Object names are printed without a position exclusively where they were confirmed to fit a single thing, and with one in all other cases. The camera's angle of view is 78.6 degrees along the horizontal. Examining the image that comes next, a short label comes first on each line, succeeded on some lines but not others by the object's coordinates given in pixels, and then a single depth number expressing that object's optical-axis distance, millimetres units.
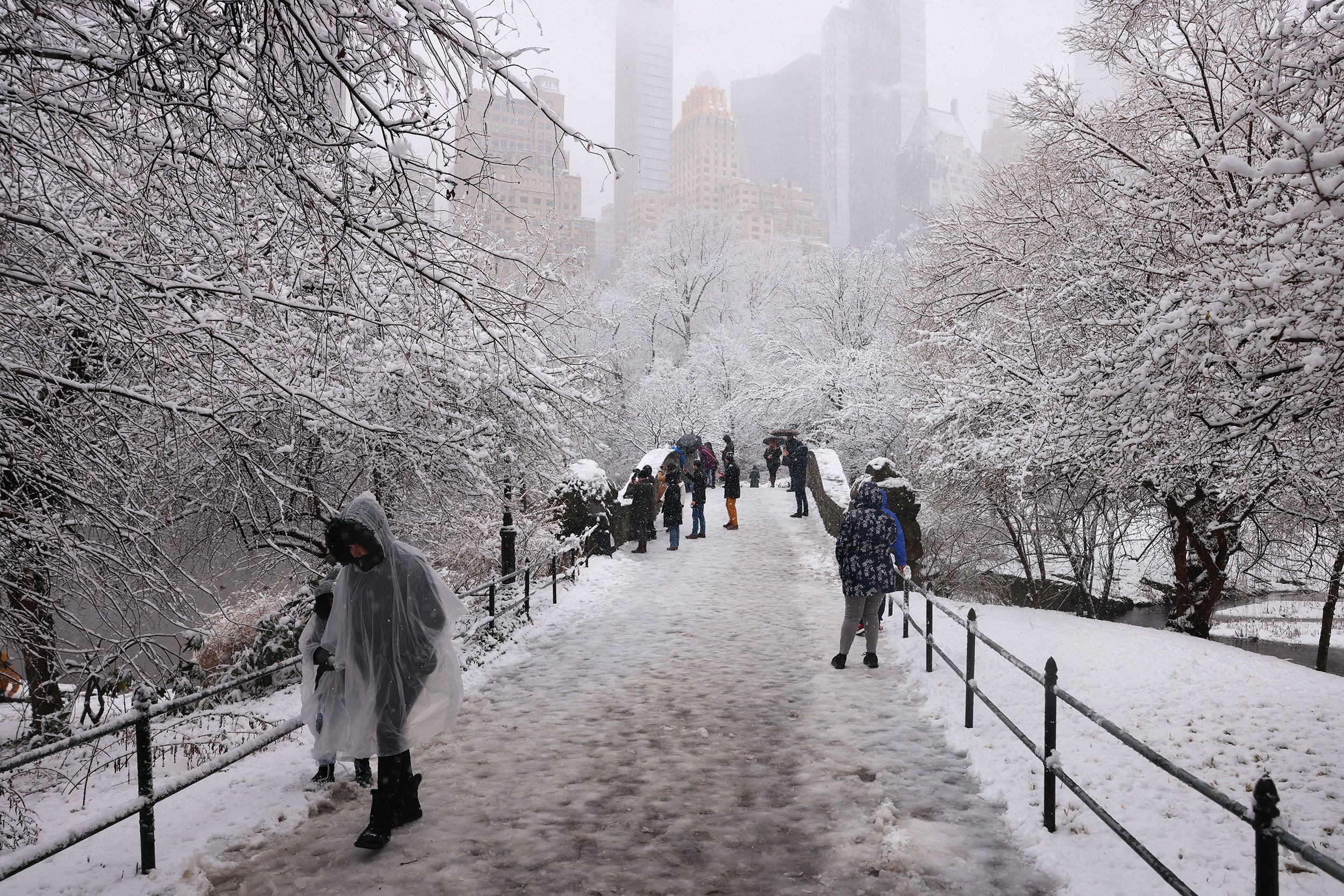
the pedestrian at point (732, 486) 19547
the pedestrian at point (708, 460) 21900
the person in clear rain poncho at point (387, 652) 4543
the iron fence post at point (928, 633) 7746
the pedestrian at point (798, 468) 22156
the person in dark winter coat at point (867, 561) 8180
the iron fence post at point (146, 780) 4000
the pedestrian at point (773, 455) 26016
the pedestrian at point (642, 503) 16859
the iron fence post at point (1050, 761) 4535
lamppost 11039
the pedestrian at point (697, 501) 18312
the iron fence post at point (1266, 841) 2602
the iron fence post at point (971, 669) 6133
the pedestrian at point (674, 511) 16828
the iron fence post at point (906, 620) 9492
